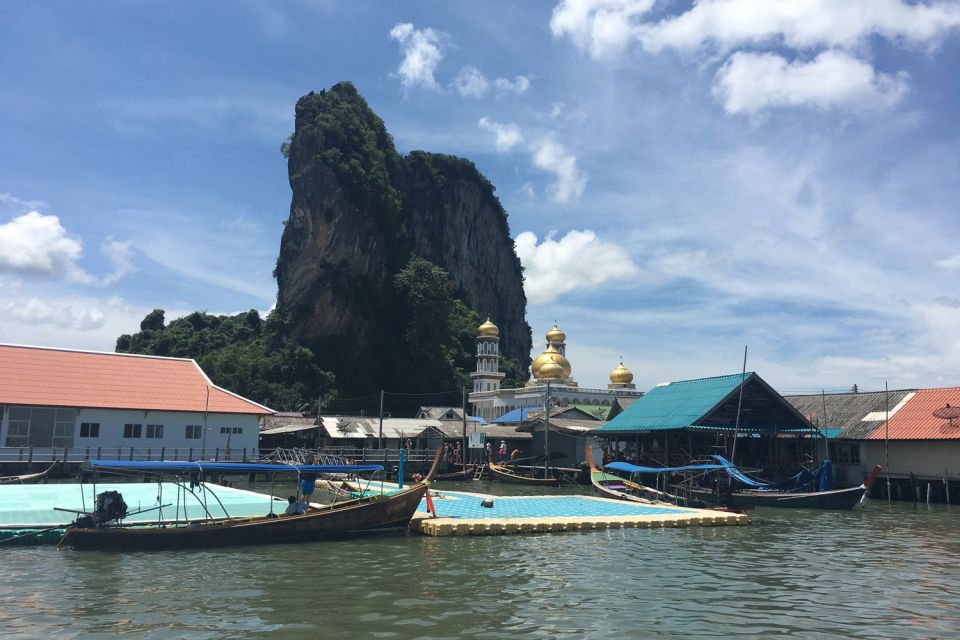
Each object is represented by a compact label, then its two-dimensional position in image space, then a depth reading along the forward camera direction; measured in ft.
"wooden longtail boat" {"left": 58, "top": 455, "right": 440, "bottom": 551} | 59.62
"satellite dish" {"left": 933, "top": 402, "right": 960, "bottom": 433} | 120.26
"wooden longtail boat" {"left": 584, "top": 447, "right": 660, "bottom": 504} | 104.83
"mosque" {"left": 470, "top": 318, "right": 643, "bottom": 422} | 261.65
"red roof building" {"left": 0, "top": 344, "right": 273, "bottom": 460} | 125.80
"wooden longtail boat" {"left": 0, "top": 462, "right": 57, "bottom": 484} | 103.76
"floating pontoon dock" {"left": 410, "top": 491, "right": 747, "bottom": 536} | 72.49
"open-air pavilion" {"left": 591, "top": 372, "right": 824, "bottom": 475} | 125.90
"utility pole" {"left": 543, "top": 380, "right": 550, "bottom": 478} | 146.20
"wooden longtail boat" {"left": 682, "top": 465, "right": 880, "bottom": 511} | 101.65
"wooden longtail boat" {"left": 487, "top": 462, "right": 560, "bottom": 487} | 144.66
